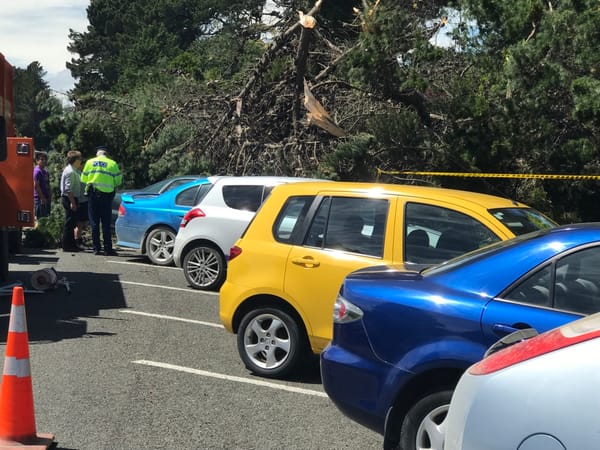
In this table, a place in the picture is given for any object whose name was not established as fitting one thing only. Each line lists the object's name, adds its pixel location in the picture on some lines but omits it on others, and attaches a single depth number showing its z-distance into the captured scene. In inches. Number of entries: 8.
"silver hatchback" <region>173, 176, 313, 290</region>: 397.4
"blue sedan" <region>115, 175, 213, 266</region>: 474.6
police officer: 506.9
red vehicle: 371.9
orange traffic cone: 174.4
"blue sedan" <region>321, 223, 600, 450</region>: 148.7
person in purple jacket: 548.1
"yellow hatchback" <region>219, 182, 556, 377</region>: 213.8
